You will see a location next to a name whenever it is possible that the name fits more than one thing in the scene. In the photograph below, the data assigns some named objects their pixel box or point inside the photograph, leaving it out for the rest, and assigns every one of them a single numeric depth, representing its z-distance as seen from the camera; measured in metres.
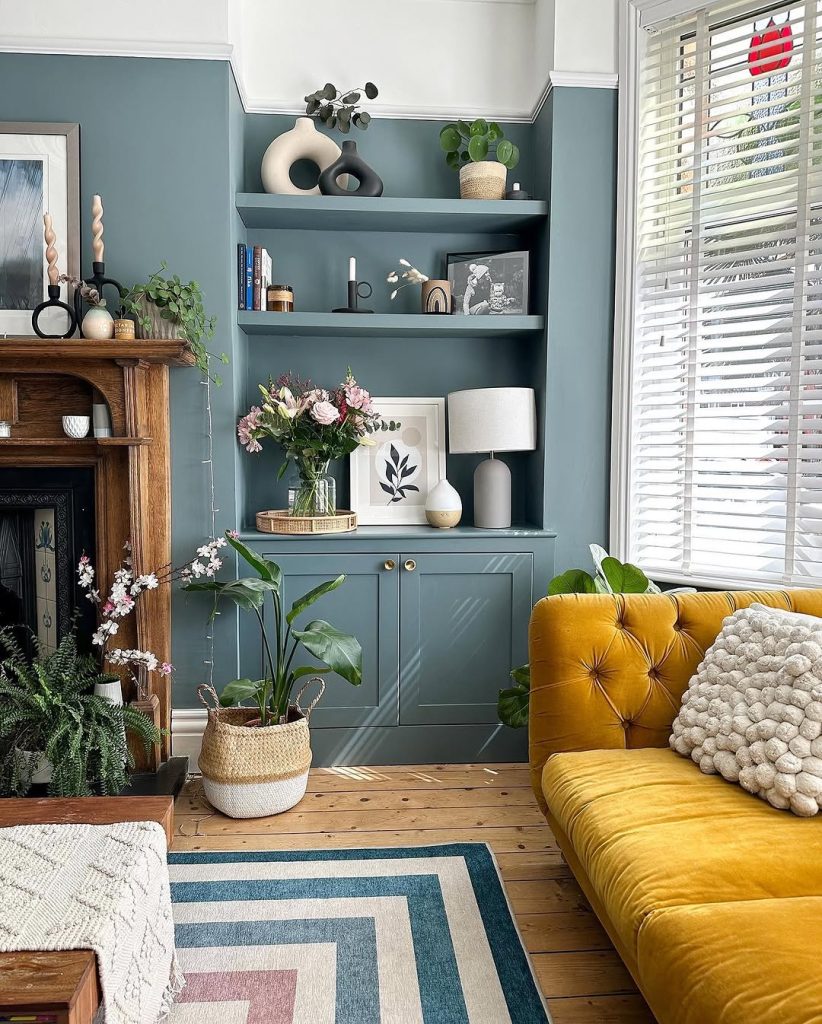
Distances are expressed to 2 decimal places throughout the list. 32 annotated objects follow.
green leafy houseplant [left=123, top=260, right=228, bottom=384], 2.58
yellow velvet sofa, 1.17
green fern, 2.33
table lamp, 2.89
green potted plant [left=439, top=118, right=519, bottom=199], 2.92
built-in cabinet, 2.89
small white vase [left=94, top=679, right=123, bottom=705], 2.59
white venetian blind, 2.58
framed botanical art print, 3.16
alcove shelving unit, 2.87
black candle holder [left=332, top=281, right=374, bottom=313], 2.97
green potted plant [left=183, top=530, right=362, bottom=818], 2.48
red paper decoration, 2.61
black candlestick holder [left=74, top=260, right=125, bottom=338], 2.59
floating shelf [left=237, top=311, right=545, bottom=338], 2.87
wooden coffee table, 1.12
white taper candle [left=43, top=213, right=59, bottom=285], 2.52
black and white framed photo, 3.06
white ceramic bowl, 2.57
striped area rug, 1.67
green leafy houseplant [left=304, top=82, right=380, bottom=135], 2.93
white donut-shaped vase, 2.90
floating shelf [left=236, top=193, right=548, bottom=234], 2.84
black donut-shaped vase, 2.90
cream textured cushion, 1.58
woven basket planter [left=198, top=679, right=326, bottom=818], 2.49
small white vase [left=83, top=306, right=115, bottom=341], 2.56
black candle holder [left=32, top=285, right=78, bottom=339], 2.58
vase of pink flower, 2.79
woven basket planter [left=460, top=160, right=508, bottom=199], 2.92
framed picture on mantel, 2.68
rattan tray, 2.84
